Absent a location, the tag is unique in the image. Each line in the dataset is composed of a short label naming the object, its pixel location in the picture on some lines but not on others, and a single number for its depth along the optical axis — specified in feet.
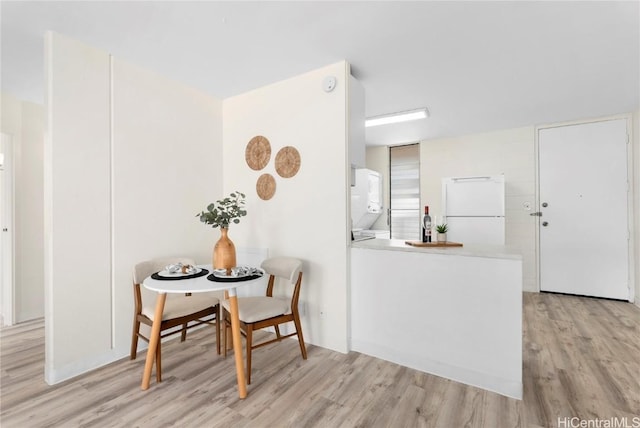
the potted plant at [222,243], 7.22
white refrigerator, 13.10
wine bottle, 8.26
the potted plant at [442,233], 8.05
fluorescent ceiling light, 11.80
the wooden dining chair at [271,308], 6.79
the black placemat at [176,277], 6.78
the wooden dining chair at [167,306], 6.98
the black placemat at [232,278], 6.55
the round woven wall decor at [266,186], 9.53
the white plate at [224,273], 6.79
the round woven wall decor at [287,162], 9.00
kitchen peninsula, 6.29
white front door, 12.46
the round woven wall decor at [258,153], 9.66
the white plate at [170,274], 6.93
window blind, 17.21
